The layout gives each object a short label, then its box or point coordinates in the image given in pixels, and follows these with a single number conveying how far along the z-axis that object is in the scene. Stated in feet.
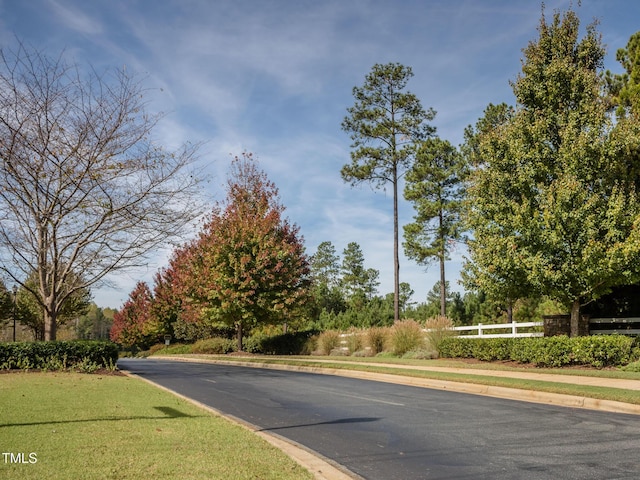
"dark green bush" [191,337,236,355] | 126.43
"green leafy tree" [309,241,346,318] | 218.79
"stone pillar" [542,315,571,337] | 69.67
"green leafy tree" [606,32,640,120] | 71.82
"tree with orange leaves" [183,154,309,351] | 100.01
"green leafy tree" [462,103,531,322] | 64.44
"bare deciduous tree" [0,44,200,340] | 60.90
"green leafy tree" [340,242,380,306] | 235.40
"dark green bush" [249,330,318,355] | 106.32
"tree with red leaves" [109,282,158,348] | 169.37
